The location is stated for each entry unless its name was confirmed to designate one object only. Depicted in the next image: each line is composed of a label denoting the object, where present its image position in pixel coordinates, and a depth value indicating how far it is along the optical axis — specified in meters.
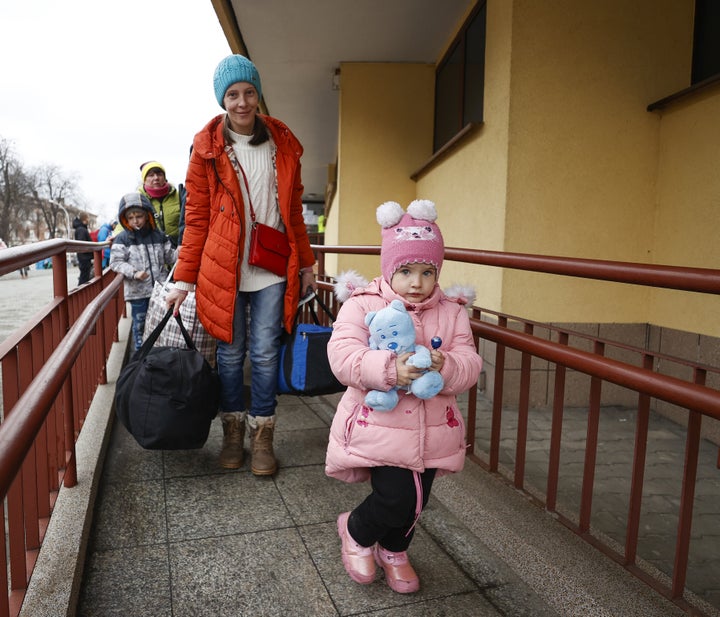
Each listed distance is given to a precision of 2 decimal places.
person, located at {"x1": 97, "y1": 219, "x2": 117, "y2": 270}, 8.49
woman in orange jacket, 2.48
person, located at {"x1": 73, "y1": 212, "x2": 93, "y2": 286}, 10.07
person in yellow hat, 4.84
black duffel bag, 2.44
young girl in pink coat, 1.75
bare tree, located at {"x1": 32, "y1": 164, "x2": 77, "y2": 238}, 47.91
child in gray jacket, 4.77
